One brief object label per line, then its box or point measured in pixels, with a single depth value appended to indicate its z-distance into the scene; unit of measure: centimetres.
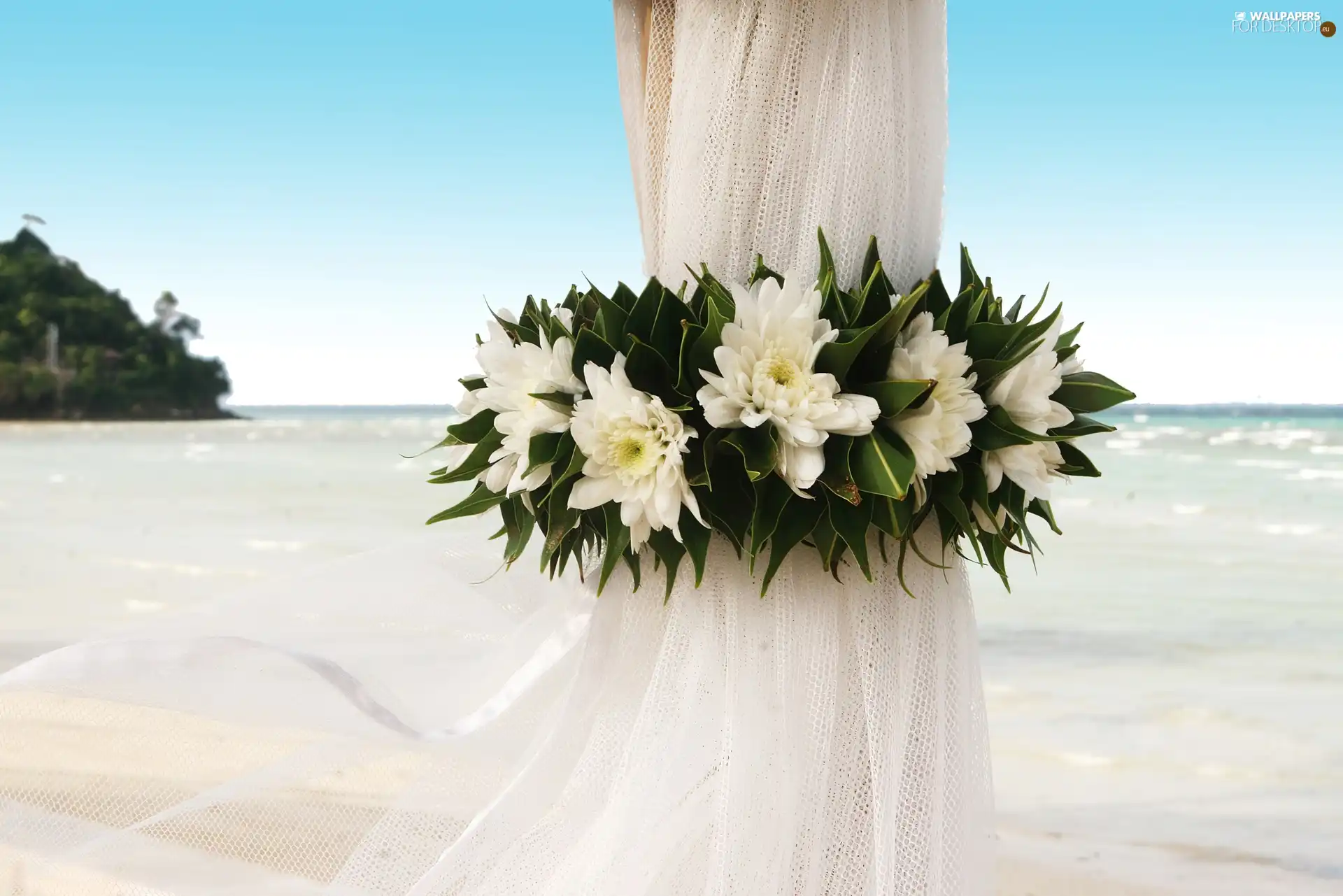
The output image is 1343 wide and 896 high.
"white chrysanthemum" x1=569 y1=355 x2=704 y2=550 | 88
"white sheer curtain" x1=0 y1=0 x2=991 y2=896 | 95
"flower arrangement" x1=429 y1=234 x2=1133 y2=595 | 88
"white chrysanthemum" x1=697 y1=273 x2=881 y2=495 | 87
